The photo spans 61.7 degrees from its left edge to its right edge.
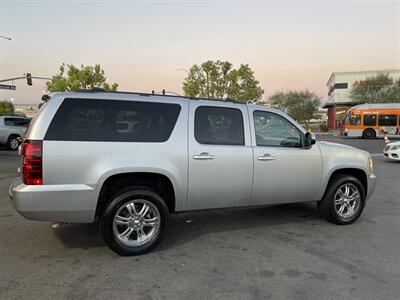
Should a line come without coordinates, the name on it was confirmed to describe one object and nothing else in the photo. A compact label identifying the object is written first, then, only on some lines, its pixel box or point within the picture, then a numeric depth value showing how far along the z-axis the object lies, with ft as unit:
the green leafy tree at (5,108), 250.64
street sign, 95.89
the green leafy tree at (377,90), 139.85
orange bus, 94.68
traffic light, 99.35
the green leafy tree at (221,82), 142.72
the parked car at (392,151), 41.00
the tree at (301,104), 190.08
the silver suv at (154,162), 11.89
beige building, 163.63
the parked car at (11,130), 53.21
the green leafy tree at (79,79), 130.21
